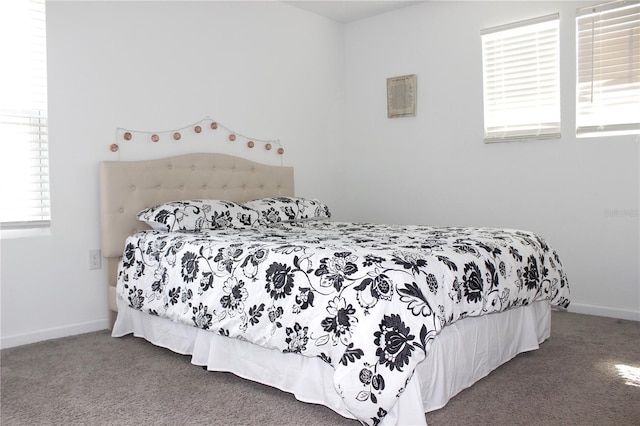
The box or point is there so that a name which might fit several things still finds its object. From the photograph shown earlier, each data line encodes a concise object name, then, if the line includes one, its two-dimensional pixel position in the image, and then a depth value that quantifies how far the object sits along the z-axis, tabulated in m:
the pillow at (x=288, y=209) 3.53
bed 1.84
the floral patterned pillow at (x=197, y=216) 3.06
